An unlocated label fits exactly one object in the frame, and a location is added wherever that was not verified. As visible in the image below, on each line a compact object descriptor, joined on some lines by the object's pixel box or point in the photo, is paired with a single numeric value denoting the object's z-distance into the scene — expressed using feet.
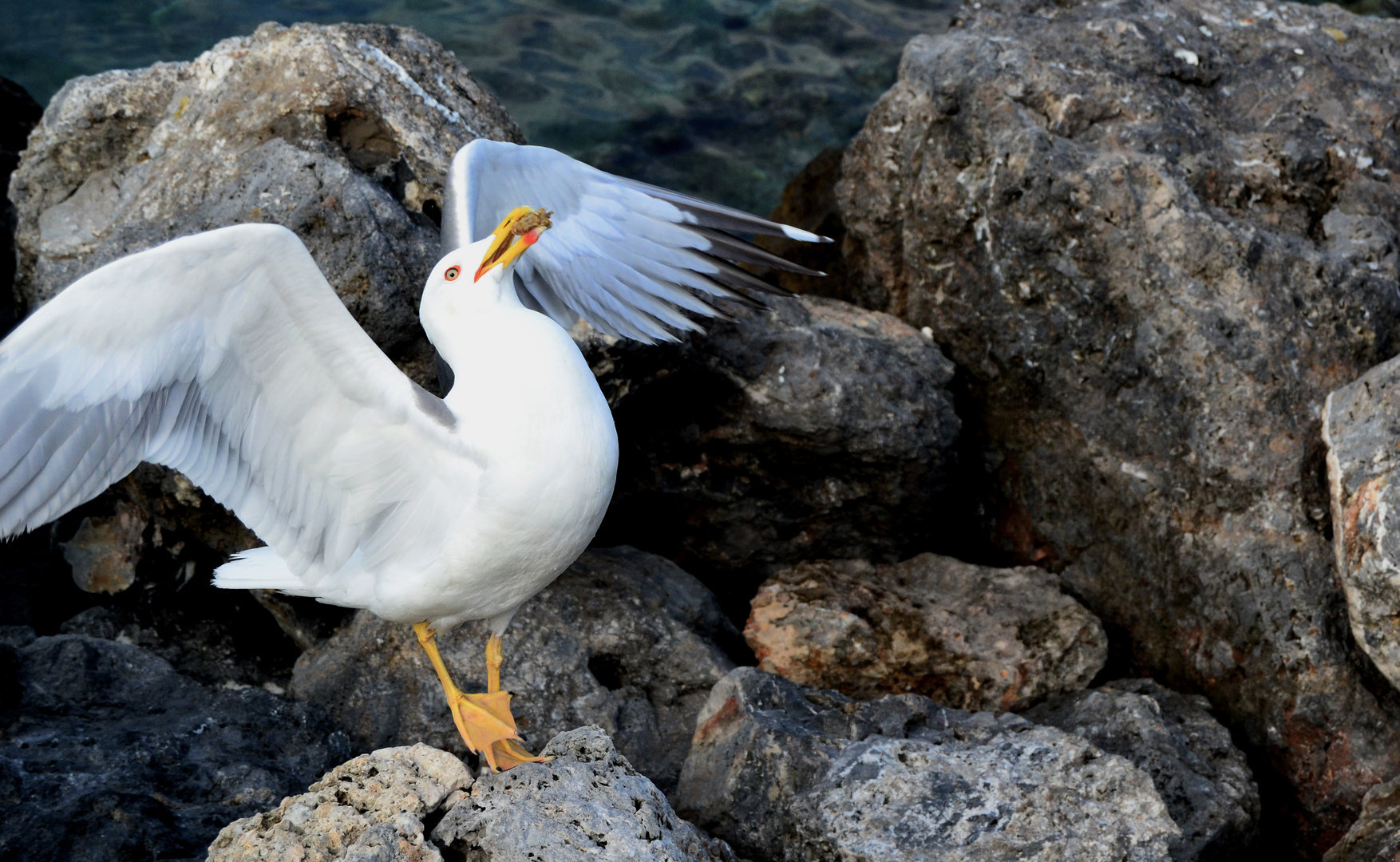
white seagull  21.01
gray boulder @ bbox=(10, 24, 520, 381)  29.14
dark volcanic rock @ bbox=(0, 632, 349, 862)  21.94
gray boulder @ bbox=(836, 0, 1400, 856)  29.60
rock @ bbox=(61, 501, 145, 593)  32.86
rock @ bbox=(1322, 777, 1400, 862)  23.34
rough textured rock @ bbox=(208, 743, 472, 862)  18.71
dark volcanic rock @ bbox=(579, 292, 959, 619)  33.47
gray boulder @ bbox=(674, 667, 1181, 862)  21.81
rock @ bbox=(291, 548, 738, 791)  28.50
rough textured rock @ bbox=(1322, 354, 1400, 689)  25.77
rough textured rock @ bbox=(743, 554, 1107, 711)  31.27
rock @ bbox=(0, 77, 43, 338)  41.22
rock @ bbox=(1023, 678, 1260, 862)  25.40
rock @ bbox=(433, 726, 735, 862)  19.01
